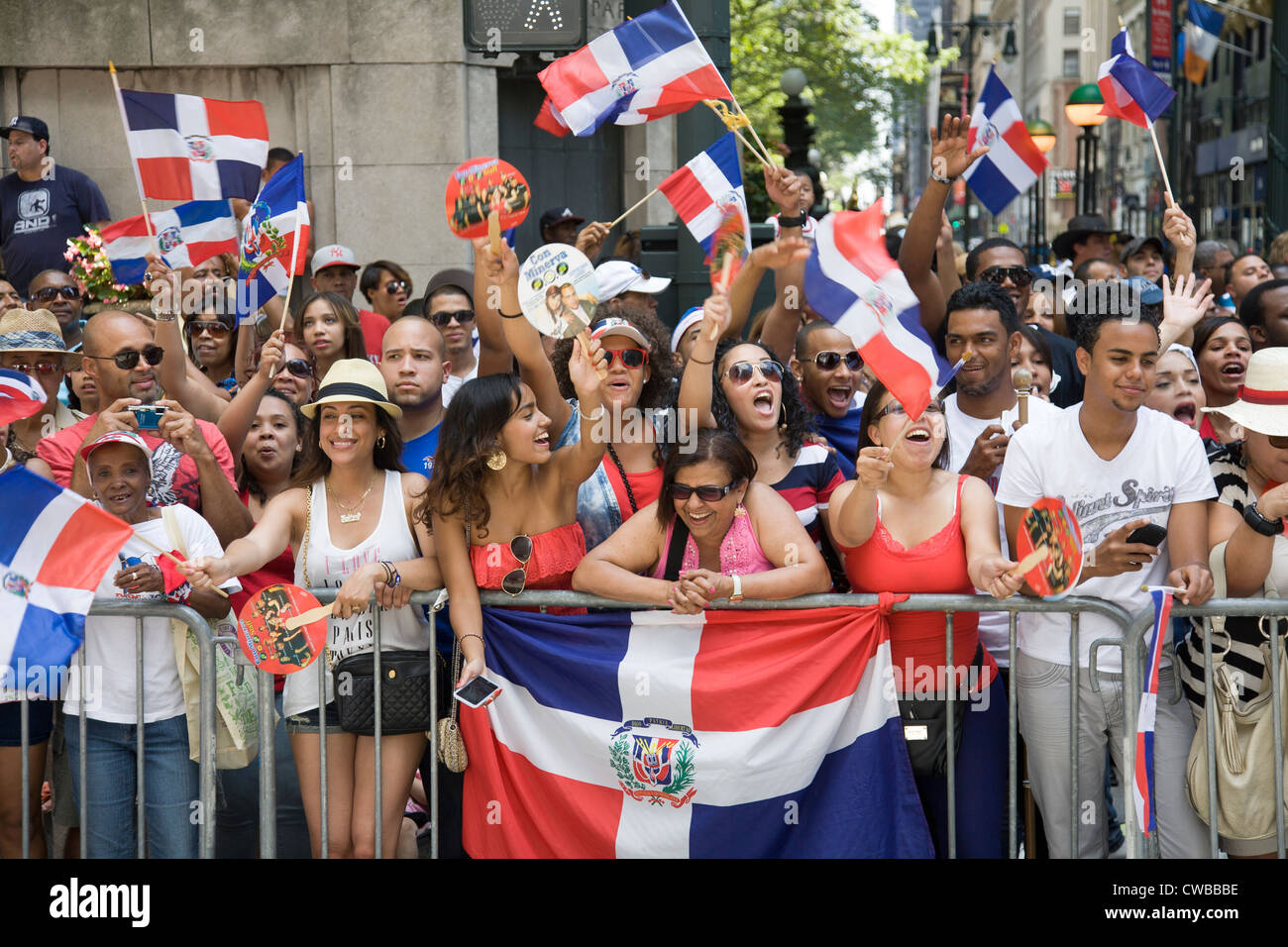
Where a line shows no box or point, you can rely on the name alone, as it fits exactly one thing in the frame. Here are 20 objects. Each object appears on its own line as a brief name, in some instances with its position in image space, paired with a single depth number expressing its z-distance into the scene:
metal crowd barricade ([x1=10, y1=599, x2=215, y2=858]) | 4.67
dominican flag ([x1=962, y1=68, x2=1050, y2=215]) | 7.46
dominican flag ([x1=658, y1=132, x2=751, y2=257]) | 5.96
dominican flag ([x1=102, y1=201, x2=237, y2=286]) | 6.43
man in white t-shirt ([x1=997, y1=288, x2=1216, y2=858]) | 4.71
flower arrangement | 9.09
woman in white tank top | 4.84
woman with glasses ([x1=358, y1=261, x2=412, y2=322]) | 8.73
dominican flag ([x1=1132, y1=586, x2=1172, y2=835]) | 4.36
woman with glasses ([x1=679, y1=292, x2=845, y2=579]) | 5.14
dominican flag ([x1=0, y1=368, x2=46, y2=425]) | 4.63
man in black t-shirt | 10.05
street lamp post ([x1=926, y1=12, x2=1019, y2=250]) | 28.73
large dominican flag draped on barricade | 4.72
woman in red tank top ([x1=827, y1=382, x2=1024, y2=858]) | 4.70
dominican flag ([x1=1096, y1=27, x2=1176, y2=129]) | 6.83
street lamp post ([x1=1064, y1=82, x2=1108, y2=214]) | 17.41
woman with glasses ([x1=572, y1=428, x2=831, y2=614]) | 4.63
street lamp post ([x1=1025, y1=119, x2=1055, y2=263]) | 19.66
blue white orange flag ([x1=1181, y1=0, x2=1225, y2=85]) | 20.67
